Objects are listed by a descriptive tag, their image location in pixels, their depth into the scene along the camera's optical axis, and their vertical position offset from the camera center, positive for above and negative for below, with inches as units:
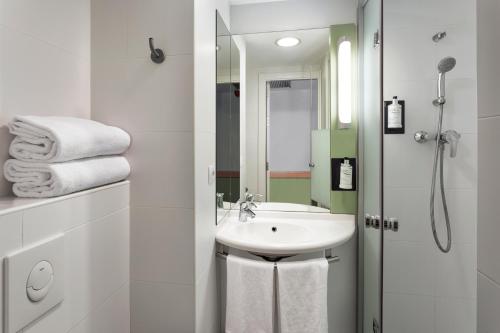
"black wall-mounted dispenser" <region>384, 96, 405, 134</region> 48.3 +8.7
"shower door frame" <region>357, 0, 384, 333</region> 49.8 +0.3
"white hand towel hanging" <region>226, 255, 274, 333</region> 49.1 -24.2
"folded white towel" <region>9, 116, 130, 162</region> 27.7 +2.6
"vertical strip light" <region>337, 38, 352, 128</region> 63.6 +19.5
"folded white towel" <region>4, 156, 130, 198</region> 27.9 -1.4
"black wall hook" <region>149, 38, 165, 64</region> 39.5 +16.0
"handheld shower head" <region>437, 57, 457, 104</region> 40.6 +14.2
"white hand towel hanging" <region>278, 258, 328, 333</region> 48.4 -23.5
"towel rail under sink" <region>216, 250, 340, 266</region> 53.7 -18.6
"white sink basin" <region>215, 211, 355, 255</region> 49.3 -14.3
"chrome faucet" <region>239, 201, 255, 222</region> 64.5 -11.6
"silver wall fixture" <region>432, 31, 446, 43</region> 41.6 +20.0
